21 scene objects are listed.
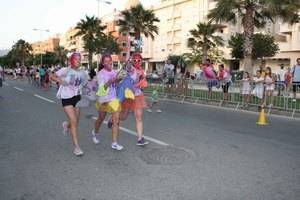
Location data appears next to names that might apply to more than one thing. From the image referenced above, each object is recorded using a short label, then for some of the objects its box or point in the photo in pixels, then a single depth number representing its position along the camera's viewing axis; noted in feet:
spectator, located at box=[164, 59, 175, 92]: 45.92
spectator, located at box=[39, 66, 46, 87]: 68.92
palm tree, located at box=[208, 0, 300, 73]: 48.65
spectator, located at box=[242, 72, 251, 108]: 35.32
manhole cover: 14.08
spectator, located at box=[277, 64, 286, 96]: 33.35
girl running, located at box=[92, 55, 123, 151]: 15.84
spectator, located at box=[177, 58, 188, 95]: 43.79
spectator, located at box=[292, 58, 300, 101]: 36.39
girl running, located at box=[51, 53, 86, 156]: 15.15
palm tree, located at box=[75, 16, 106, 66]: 139.10
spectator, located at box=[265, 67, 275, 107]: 33.30
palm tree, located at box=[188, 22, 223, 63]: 118.81
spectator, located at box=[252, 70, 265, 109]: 33.68
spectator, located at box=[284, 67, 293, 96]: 33.00
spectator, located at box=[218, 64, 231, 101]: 38.18
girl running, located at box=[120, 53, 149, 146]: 16.87
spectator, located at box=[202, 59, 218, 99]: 39.92
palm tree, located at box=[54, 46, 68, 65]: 260.09
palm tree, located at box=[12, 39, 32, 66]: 290.56
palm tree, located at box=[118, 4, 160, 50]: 106.17
